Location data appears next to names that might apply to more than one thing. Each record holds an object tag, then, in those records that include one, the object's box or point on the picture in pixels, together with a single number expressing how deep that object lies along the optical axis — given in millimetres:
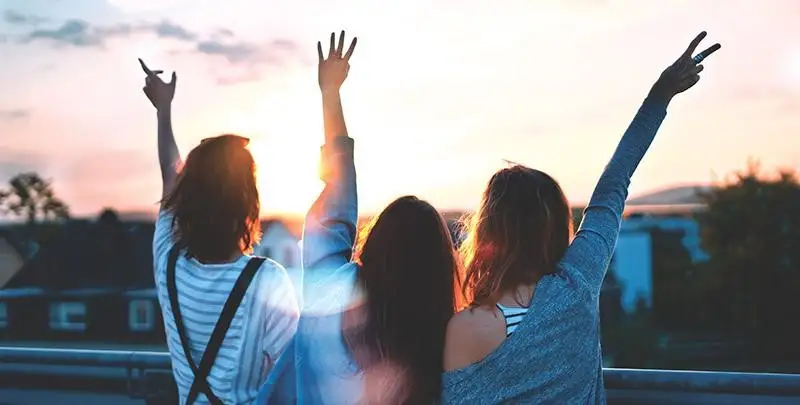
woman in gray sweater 2270
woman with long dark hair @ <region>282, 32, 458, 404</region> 2328
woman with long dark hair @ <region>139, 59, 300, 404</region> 2836
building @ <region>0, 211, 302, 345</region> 49812
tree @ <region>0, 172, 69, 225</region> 62266
